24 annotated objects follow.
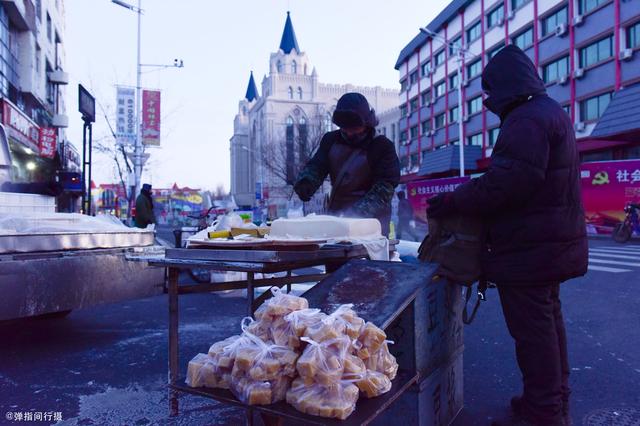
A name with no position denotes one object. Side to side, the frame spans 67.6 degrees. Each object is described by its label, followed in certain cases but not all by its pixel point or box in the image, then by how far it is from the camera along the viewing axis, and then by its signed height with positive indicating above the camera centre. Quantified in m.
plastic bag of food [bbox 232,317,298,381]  1.68 -0.53
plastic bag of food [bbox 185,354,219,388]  1.85 -0.63
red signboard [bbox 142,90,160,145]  22.39 +4.52
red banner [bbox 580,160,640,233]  16.91 +0.75
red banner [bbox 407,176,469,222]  24.51 +1.22
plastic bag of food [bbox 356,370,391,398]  1.72 -0.63
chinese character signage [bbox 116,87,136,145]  23.17 +4.70
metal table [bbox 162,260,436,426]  1.65 -0.41
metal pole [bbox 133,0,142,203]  22.66 +2.95
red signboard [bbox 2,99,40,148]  16.30 +3.41
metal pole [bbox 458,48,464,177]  29.43 +3.20
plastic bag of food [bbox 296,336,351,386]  1.62 -0.51
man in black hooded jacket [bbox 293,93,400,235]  3.54 +0.36
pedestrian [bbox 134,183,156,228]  12.45 +0.13
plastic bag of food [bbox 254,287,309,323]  1.85 -0.37
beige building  74.85 +20.04
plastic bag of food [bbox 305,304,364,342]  1.69 -0.42
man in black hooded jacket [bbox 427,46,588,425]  2.49 -0.08
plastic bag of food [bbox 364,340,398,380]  1.83 -0.59
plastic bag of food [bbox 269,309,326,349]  1.74 -0.42
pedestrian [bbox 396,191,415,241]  17.33 -0.20
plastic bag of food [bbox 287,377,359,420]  1.58 -0.63
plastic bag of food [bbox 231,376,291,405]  1.67 -0.63
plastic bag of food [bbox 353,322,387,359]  1.81 -0.48
